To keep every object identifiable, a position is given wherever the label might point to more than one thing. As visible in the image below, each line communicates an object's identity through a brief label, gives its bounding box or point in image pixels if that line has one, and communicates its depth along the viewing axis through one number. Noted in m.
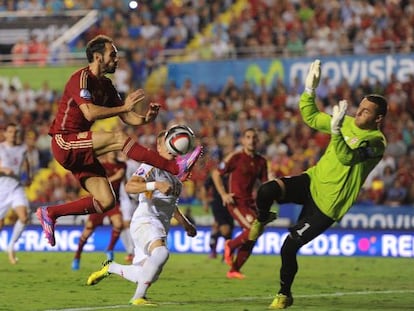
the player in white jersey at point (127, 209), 21.97
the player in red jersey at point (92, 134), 13.34
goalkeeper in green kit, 13.10
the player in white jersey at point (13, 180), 21.06
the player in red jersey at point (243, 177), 19.23
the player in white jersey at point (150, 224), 13.23
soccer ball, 13.15
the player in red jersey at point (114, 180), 21.14
